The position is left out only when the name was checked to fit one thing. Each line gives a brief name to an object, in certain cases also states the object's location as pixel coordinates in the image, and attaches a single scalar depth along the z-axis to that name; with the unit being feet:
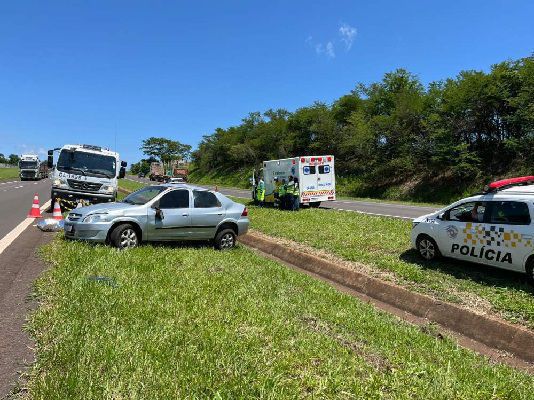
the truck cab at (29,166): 183.83
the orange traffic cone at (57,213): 44.23
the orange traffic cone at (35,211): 48.16
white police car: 25.18
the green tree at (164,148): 411.34
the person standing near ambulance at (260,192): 78.48
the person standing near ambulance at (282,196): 68.28
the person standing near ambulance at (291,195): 67.33
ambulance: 72.79
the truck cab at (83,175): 50.14
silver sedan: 30.53
